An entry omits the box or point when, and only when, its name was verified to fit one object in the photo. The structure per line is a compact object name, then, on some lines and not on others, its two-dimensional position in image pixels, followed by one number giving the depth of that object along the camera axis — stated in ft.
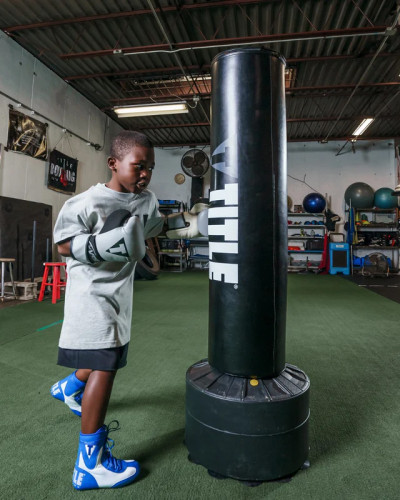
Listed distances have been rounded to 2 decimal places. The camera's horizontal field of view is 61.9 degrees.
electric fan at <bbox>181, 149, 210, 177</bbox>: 28.40
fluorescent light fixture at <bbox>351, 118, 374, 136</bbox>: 25.34
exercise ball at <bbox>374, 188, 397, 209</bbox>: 30.63
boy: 3.78
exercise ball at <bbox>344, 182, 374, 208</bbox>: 31.35
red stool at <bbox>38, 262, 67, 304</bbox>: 15.79
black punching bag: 4.01
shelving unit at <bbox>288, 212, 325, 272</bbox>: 31.78
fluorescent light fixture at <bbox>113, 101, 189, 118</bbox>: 21.41
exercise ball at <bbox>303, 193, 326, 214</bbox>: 31.96
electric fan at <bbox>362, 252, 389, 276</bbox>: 28.63
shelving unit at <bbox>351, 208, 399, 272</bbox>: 31.22
